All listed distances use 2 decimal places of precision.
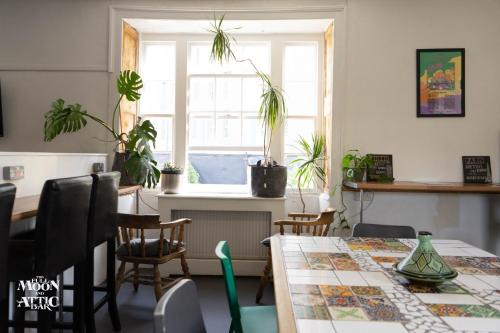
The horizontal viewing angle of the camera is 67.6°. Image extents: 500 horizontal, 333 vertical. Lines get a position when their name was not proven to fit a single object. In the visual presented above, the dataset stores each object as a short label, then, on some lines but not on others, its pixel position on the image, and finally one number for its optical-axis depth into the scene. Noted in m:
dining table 1.05
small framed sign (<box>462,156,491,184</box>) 3.84
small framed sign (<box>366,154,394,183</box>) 3.86
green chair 1.52
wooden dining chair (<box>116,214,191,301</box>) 2.88
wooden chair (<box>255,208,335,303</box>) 3.23
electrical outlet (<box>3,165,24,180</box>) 2.29
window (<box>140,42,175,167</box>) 4.52
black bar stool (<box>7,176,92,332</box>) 1.69
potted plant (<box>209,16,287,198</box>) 3.80
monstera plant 3.56
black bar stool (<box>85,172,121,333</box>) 2.22
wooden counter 1.75
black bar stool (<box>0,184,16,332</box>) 1.36
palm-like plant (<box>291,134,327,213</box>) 4.00
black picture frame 3.88
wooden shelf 3.26
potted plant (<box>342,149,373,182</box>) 3.75
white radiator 4.04
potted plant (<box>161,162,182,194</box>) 4.02
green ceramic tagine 1.37
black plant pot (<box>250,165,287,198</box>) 3.88
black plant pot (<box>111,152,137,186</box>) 3.86
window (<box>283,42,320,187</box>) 4.45
